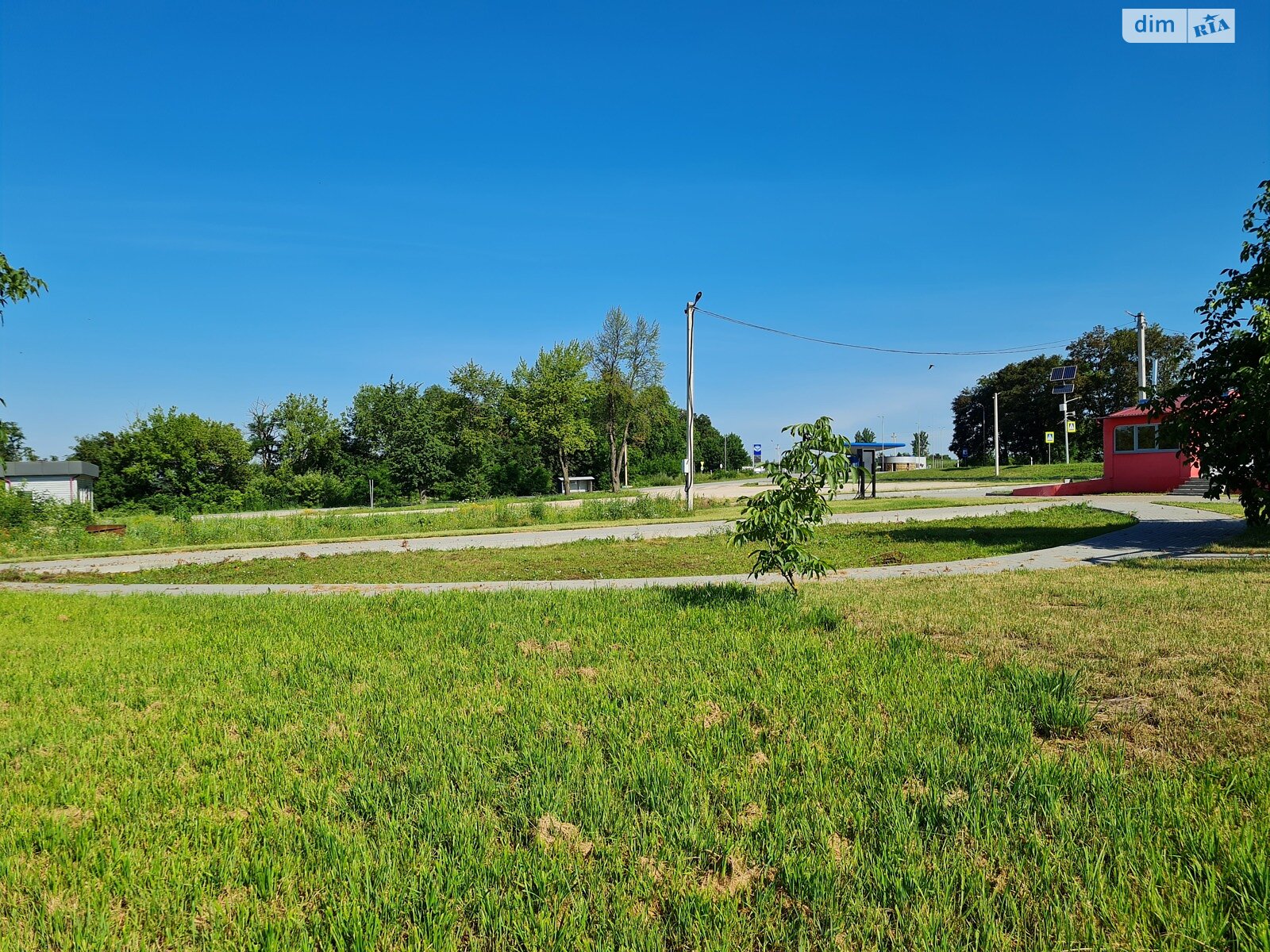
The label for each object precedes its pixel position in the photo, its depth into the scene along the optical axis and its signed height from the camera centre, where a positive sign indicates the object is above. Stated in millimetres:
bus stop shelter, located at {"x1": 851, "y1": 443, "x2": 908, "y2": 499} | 32844 +434
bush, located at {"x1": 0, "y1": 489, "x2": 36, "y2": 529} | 23375 -807
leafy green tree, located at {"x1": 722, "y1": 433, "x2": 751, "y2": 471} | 111500 +3040
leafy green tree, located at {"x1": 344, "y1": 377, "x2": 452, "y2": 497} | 51188 +3472
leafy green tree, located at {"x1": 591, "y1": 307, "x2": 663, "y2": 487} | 59281 +9181
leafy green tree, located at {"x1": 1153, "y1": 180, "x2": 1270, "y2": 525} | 11359 +1129
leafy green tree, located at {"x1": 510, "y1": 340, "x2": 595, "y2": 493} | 53406 +6133
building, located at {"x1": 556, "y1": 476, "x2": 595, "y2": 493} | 62347 -892
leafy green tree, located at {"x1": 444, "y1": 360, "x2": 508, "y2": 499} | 55906 +4582
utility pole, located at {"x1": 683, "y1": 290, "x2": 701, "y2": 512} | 28750 +455
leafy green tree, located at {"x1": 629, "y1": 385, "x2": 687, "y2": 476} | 60969 +4165
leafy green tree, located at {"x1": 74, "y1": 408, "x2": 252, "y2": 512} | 47188 +1503
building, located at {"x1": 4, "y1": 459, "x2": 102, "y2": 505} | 38938 +719
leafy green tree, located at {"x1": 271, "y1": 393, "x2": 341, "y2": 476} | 56938 +3959
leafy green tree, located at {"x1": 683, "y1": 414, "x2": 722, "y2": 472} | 105200 +4188
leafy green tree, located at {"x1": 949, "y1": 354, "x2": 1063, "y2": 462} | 69250 +6165
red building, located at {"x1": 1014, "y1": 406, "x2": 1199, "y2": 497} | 28797 -17
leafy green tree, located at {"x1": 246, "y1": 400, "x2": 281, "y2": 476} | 57188 +3696
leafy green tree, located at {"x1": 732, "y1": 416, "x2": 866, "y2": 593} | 6680 -329
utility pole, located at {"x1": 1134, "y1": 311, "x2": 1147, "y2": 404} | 30234 +5251
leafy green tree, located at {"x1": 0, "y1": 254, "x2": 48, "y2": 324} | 7898 +2516
